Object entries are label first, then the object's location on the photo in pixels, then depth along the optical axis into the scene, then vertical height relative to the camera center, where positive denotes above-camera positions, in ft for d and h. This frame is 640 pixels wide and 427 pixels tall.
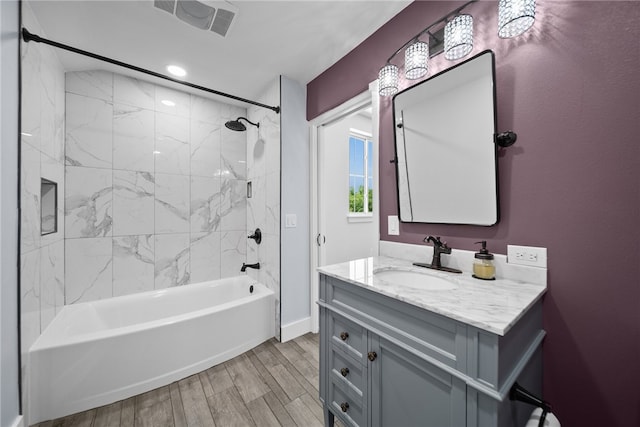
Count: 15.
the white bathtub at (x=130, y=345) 4.59 -3.11
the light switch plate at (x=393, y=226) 5.19 -0.27
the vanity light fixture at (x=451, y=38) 3.10 +2.75
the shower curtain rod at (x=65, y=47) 4.14 +3.18
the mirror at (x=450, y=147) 3.77 +1.23
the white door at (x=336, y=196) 5.95 +0.67
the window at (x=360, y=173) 10.69 +1.93
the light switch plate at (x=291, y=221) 7.50 -0.22
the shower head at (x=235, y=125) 7.50 +2.85
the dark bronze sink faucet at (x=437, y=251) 4.13 -0.67
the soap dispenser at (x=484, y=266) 3.52 -0.79
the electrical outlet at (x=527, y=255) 3.30 -0.61
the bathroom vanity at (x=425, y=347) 2.28 -1.60
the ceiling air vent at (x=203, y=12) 4.63 +4.19
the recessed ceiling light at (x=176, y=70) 6.82 +4.28
